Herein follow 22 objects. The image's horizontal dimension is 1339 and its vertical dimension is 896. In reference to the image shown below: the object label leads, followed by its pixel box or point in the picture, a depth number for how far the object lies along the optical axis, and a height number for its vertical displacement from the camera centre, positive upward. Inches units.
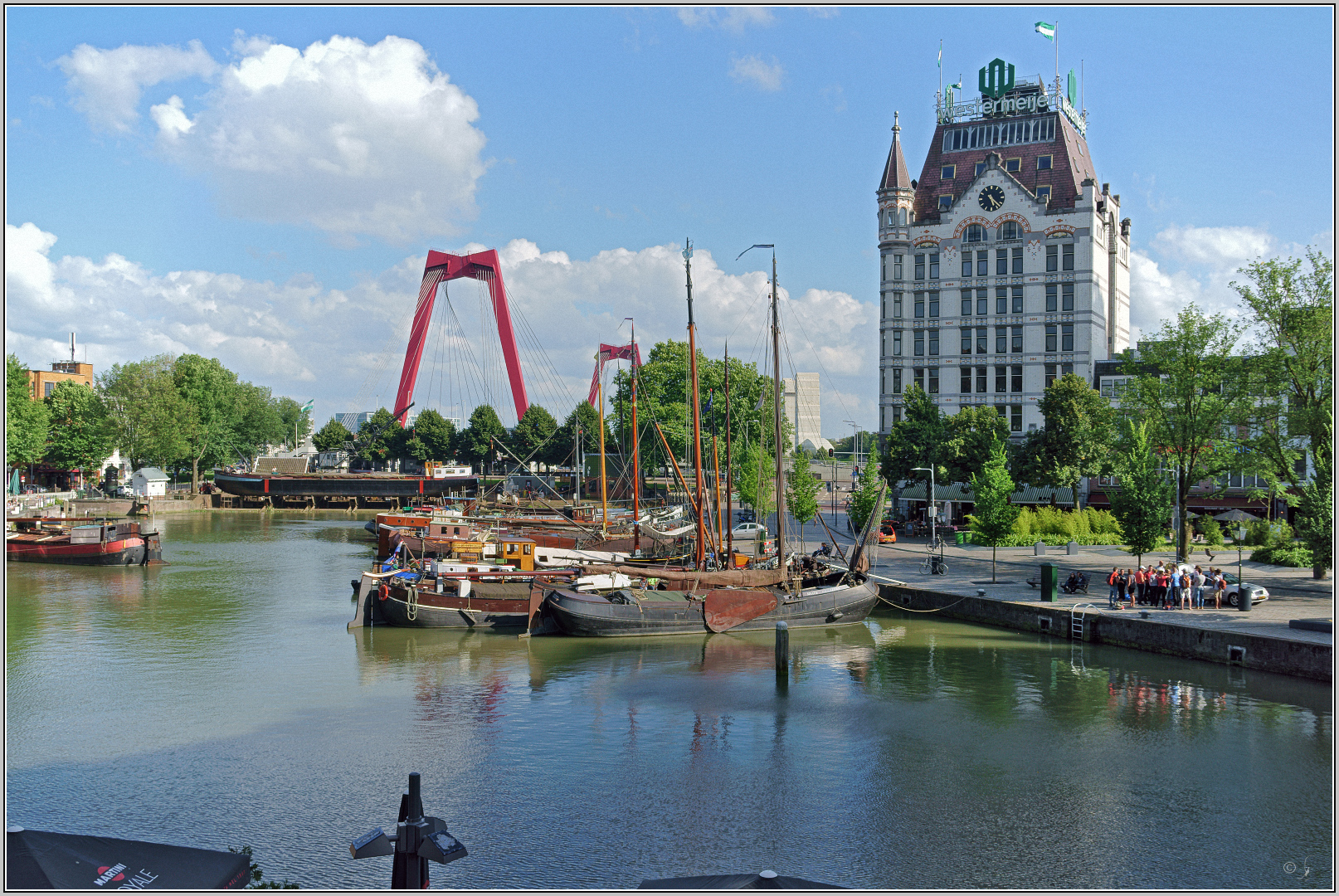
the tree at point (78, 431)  4173.2 +185.1
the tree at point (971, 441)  2400.3 +99.2
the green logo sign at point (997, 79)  3048.7 +1283.6
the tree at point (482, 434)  5516.7 +249.2
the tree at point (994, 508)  1712.6 -48.5
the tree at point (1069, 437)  2281.0 +105.1
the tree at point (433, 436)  5689.0 +238.2
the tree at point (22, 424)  3422.7 +178.6
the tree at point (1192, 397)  1657.2 +151.4
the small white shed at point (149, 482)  4072.3 -38.2
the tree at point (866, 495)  2156.7 -36.8
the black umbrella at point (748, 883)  412.5 -179.1
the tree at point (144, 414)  4261.8 +263.5
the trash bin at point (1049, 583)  1405.0 -150.6
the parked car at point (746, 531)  2650.1 -147.8
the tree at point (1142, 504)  1504.7 -35.3
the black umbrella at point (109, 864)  425.1 -181.6
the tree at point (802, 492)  2391.7 -32.4
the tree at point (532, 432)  5423.2 +251.2
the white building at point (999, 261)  2842.0 +666.9
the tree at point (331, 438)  6225.4 +238.2
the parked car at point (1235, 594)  1316.4 -155.1
